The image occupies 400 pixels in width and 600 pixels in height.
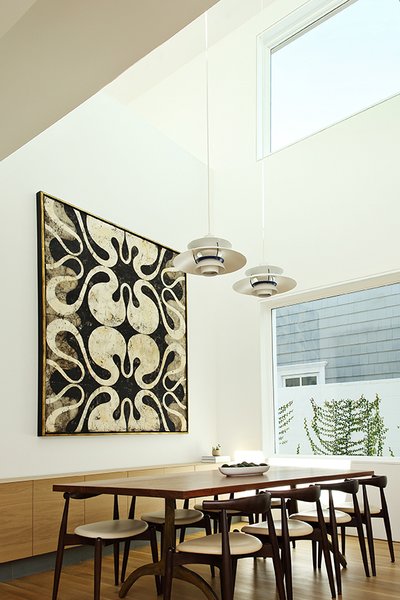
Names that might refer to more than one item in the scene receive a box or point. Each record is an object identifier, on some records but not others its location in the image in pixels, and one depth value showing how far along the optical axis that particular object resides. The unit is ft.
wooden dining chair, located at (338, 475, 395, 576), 13.37
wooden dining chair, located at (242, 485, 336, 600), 10.89
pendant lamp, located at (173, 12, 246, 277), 12.05
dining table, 10.21
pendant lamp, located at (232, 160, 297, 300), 13.58
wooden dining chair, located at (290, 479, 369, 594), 12.12
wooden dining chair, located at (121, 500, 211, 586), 12.90
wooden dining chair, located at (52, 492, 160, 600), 10.56
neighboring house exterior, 19.12
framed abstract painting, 16.31
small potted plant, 20.86
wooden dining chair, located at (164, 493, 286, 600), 9.60
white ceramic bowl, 13.15
